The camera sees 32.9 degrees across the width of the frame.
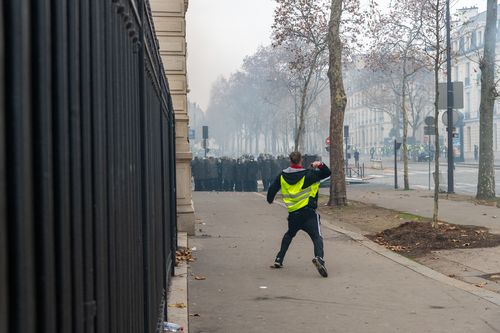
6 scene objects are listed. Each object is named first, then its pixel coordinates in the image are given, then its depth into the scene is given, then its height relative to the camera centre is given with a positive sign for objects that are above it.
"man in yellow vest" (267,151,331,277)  10.43 -0.44
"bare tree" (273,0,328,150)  35.23 +5.75
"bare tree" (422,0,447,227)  15.04 +1.55
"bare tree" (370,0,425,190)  34.25 +5.29
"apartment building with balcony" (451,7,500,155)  82.53 +5.47
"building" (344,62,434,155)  79.30 +5.69
